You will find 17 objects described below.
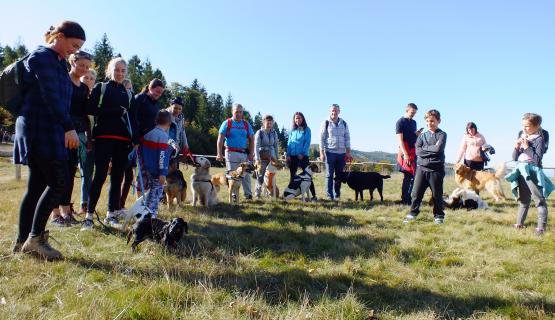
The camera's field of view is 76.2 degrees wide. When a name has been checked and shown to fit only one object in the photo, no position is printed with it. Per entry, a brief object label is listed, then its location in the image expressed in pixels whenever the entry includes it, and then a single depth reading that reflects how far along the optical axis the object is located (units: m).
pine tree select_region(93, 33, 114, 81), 60.27
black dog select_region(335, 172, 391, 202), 9.20
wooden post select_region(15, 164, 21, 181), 13.66
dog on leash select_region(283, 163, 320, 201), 8.42
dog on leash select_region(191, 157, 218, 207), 6.87
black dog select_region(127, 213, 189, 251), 3.78
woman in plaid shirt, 3.10
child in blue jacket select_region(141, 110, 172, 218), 4.78
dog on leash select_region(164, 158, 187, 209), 6.41
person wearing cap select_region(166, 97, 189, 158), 6.51
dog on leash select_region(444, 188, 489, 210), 7.69
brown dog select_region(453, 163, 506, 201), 9.52
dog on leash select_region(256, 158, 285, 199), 8.79
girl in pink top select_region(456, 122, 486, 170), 9.36
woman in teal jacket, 8.56
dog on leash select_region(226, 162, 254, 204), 7.71
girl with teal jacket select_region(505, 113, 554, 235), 5.34
